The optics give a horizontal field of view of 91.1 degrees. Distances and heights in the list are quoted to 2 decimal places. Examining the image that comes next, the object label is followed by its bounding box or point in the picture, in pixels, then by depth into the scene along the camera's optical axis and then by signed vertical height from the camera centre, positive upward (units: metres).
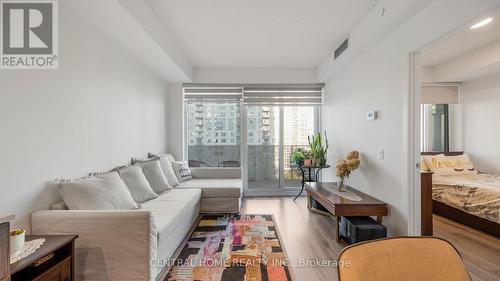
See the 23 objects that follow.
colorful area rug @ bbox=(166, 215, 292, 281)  2.17 -1.19
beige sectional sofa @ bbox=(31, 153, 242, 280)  1.78 -0.73
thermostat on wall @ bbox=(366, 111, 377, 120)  3.10 +0.31
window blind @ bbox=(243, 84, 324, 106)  5.14 +0.96
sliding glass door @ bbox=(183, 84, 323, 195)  5.16 +0.26
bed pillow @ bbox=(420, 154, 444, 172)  4.25 -0.41
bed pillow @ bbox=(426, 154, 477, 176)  4.29 -0.48
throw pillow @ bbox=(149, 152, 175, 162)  3.99 -0.26
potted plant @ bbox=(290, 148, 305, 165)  4.77 -0.35
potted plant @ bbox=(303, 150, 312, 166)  4.64 -0.37
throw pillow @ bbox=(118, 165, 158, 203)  2.79 -0.51
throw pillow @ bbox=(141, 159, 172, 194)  3.33 -0.50
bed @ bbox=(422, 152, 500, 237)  2.96 -0.81
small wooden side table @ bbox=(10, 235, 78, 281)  1.34 -0.74
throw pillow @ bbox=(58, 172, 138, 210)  2.01 -0.46
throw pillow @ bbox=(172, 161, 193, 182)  4.27 -0.55
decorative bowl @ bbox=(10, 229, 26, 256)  1.35 -0.56
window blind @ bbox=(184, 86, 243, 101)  5.15 +0.98
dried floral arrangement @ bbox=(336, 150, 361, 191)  3.27 -0.36
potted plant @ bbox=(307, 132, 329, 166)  4.68 -0.21
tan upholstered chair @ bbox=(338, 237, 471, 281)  0.88 -0.46
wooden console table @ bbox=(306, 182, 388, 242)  2.80 -0.78
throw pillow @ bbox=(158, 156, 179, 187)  3.84 -0.50
